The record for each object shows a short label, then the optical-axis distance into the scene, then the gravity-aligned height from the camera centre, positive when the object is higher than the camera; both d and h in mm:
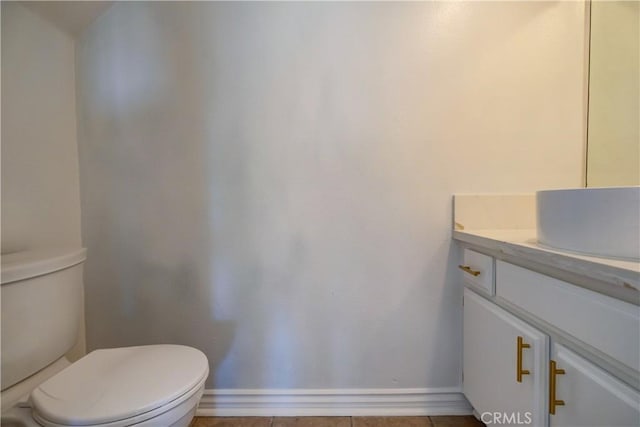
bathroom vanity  591 -306
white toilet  750 -464
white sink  655 -48
